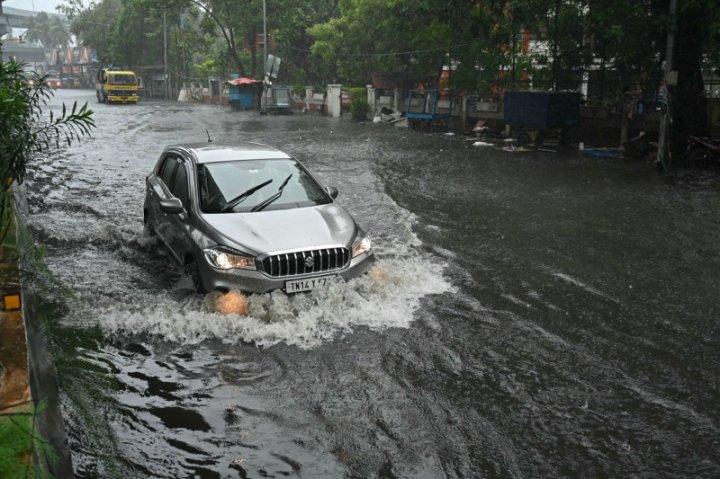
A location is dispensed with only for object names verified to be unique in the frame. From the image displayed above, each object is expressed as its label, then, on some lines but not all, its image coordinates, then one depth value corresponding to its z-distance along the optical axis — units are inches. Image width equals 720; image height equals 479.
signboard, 1983.3
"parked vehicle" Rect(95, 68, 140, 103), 2121.1
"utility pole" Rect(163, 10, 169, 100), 2760.1
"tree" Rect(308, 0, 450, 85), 1359.5
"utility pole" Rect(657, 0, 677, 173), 693.9
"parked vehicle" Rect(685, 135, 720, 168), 745.6
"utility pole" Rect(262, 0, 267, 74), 1926.8
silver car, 271.0
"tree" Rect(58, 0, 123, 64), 3336.6
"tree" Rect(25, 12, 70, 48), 5615.2
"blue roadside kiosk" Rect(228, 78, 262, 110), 2056.7
